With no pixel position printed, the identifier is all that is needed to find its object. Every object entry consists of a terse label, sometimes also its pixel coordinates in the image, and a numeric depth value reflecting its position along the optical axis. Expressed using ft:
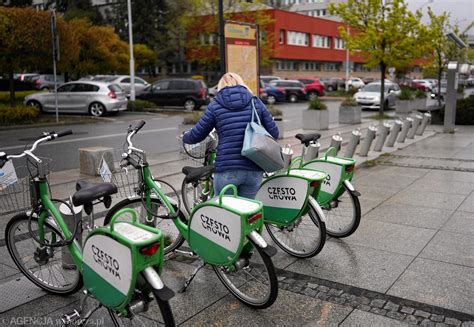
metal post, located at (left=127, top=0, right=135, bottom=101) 83.20
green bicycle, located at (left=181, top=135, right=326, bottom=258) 15.16
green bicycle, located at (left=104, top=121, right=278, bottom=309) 12.03
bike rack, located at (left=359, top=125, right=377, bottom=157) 34.91
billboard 37.76
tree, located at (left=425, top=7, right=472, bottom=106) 71.20
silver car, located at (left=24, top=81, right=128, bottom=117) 72.74
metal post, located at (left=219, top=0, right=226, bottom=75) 36.80
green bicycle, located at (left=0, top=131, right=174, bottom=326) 9.91
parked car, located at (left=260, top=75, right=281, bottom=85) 116.78
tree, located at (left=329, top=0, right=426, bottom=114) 63.00
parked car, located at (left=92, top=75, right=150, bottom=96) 101.04
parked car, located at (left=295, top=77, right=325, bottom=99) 123.54
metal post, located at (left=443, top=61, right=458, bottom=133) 51.60
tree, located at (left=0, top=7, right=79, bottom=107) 58.95
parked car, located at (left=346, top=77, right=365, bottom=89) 150.50
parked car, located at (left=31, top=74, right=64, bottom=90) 117.39
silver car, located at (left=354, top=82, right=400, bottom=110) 87.65
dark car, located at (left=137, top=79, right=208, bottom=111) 85.05
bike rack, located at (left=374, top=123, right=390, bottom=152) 38.19
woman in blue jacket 14.53
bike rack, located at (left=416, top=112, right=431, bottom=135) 49.62
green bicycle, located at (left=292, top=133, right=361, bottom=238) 17.57
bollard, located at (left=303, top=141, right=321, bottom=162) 25.82
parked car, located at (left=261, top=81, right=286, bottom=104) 109.81
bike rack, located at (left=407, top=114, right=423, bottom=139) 46.83
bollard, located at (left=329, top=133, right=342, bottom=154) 27.22
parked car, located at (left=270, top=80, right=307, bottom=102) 112.37
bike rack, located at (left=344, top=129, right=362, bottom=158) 31.63
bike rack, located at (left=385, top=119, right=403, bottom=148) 40.65
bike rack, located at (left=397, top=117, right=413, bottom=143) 43.60
